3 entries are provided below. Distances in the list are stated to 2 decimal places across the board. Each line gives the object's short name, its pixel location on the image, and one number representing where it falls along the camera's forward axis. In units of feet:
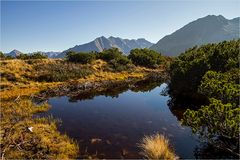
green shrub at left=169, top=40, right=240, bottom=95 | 56.66
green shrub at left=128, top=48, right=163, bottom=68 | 149.77
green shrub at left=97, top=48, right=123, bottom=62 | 143.45
